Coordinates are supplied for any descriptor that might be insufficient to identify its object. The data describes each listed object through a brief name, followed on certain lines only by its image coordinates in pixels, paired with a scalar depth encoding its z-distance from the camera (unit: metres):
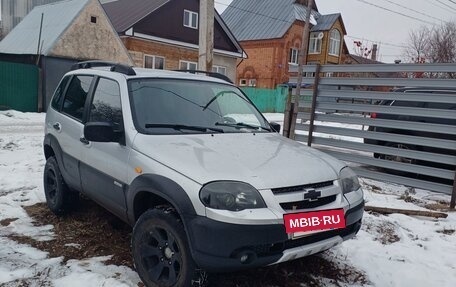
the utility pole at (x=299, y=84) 8.15
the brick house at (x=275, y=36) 33.09
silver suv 2.59
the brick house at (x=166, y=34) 21.23
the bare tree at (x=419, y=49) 30.18
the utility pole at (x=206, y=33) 7.07
